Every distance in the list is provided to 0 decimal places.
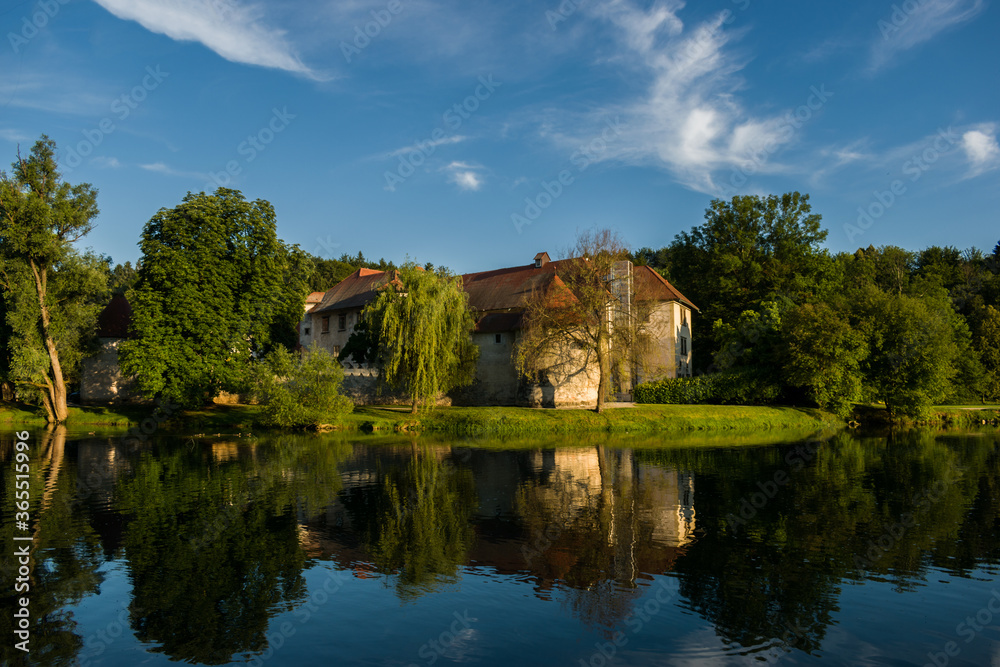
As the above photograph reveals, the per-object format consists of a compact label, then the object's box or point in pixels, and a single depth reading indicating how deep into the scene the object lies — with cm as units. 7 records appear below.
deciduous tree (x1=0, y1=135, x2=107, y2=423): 3466
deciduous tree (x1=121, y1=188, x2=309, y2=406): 3547
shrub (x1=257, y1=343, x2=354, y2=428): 3341
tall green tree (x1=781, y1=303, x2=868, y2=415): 3856
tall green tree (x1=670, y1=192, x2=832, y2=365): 5166
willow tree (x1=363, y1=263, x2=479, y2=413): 3384
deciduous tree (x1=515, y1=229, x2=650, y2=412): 3538
